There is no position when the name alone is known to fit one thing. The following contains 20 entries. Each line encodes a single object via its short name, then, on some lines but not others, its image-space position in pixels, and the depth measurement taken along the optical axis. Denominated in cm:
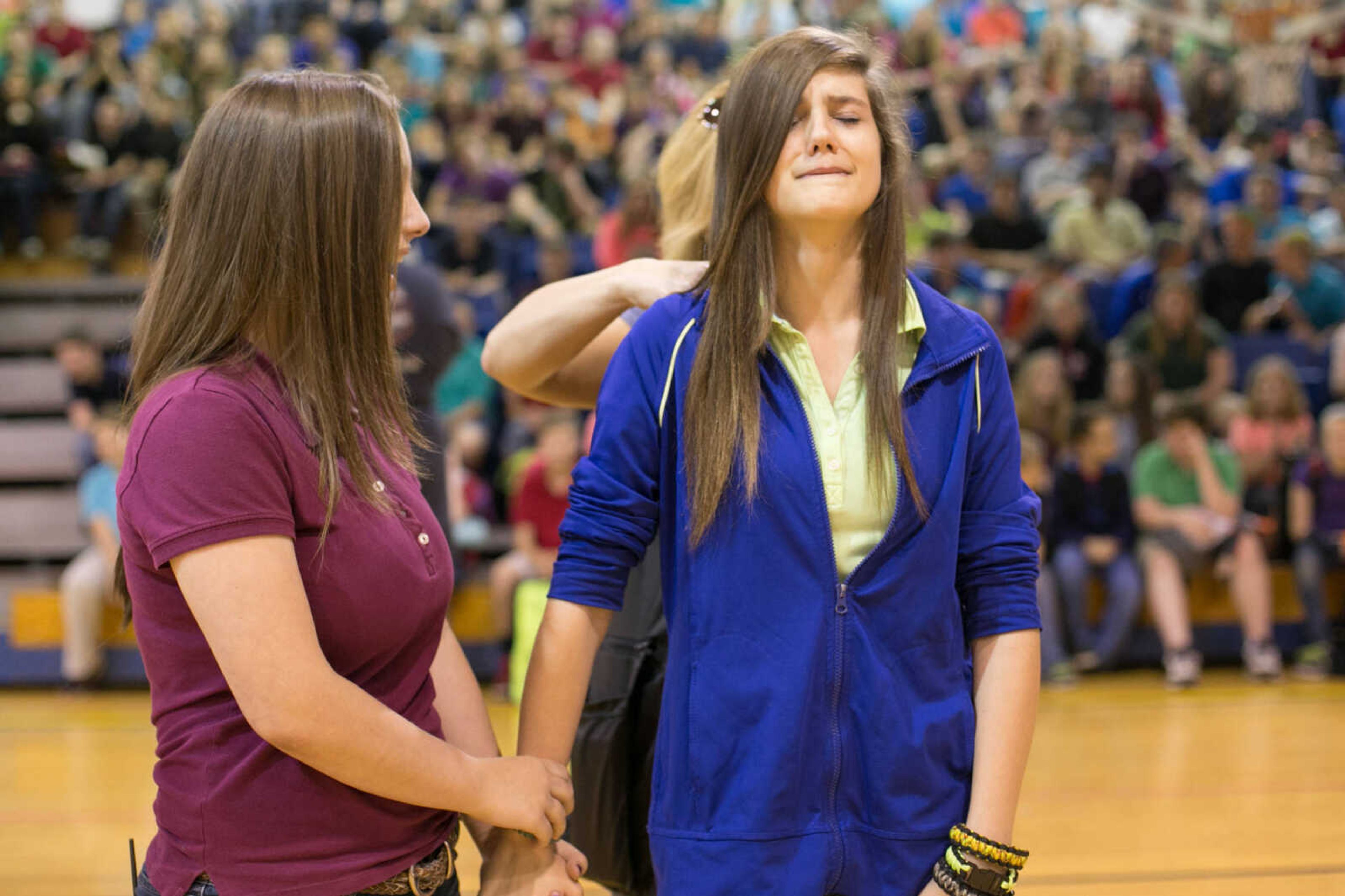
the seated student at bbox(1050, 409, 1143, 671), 604
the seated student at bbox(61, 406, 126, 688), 573
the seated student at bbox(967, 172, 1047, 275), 922
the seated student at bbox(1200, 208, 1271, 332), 847
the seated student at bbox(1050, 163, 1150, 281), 914
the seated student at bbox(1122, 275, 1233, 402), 743
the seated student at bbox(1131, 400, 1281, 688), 593
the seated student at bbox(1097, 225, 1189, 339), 834
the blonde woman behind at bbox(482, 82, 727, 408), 173
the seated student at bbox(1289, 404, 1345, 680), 608
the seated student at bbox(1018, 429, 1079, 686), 587
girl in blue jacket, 139
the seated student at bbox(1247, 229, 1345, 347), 834
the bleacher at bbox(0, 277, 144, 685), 591
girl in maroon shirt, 121
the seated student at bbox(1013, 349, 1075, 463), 645
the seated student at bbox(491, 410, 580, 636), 566
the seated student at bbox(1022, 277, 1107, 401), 741
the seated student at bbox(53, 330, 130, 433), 715
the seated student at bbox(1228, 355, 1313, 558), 638
